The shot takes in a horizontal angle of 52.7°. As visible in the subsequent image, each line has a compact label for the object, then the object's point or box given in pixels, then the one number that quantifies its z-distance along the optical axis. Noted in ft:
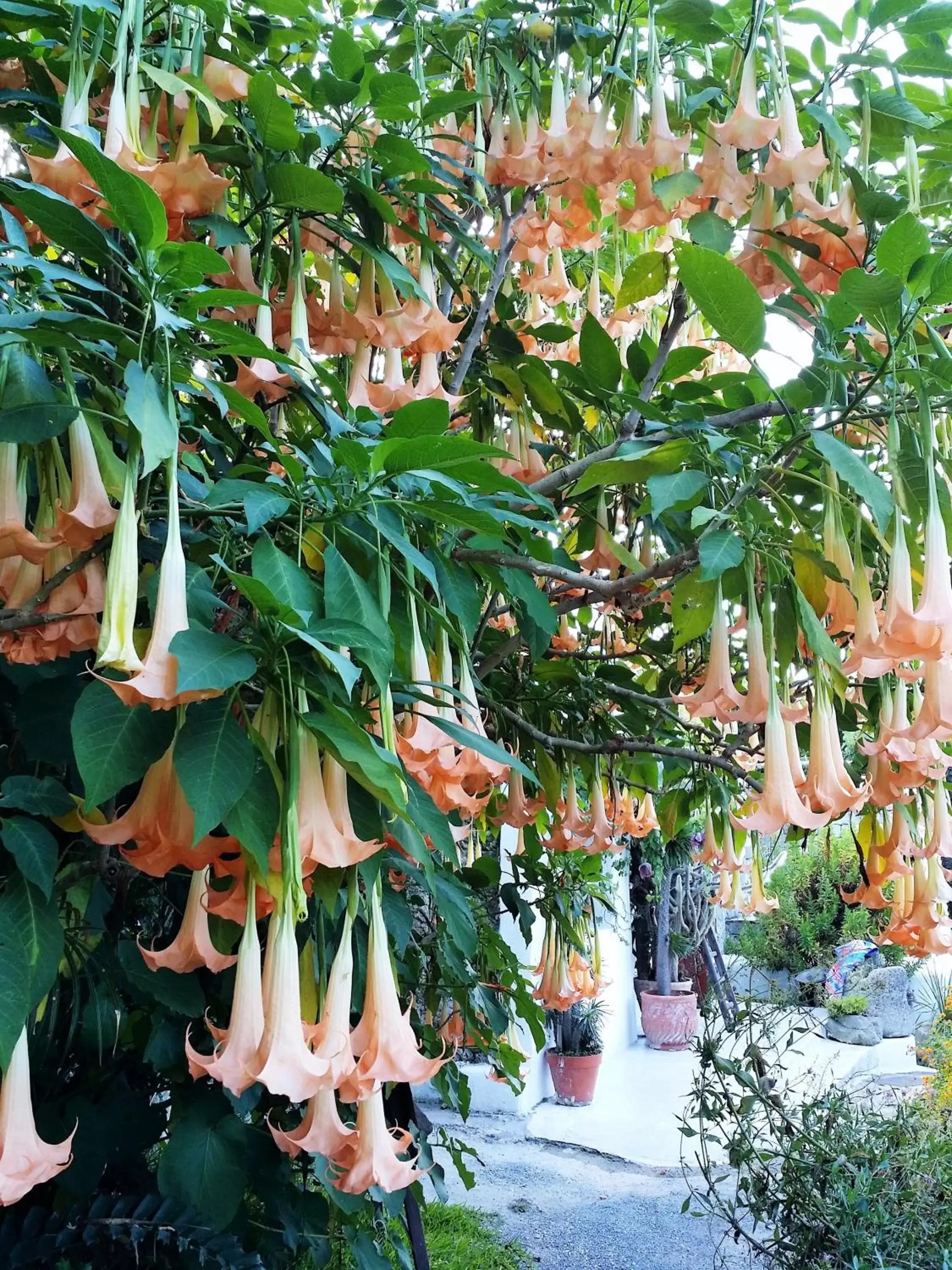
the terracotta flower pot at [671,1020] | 19.51
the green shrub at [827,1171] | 6.15
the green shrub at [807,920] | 22.47
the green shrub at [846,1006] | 18.86
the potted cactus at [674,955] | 19.53
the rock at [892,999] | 19.85
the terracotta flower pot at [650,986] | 21.11
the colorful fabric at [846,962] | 19.57
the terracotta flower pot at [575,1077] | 15.39
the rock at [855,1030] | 19.12
